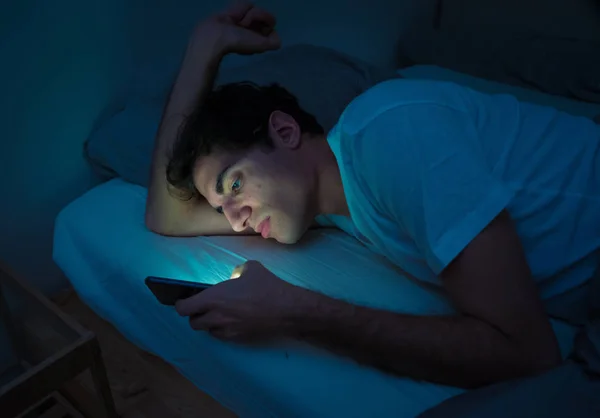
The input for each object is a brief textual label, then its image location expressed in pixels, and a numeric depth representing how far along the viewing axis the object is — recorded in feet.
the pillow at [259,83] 4.39
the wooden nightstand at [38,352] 2.99
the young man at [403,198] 2.55
